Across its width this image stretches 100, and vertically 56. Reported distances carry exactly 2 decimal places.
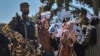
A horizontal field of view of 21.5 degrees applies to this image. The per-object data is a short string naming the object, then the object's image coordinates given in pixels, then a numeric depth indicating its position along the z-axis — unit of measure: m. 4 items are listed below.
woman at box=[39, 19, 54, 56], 5.51
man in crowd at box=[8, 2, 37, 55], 5.38
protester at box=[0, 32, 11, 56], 4.82
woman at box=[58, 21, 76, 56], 5.69
